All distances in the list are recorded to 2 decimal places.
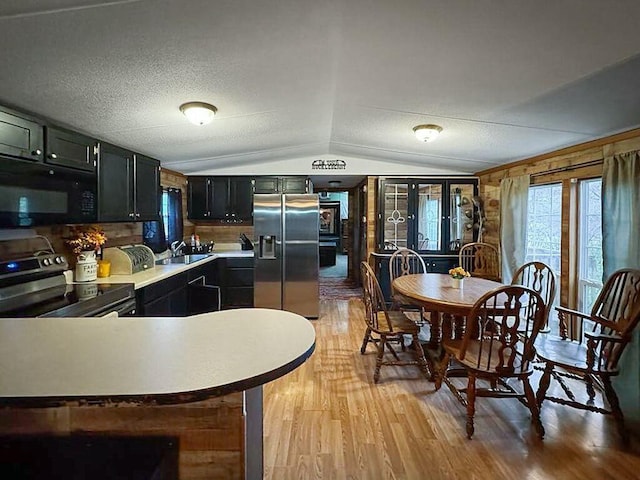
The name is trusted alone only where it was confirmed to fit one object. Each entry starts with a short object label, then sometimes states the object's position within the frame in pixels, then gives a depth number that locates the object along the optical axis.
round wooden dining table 2.65
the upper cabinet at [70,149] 2.36
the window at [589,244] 3.24
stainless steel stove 2.09
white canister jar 2.89
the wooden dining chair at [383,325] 3.07
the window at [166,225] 4.41
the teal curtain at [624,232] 2.48
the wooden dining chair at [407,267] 4.30
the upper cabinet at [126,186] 2.97
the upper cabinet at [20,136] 2.03
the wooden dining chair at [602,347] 2.22
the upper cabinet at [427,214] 5.33
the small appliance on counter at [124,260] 3.33
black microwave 2.09
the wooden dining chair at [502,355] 2.18
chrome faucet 4.88
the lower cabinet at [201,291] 3.26
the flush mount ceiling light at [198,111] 2.67
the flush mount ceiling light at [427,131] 3.32
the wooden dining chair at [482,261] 4.68
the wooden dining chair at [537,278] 2.83
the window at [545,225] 3.72
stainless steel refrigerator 4.88
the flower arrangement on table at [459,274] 3.18
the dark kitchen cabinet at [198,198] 5.52
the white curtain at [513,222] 4.06
